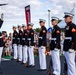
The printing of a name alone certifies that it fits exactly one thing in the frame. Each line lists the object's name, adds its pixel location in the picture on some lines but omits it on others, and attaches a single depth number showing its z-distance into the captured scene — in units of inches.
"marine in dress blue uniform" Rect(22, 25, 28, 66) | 325.9
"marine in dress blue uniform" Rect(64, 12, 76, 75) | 175.4
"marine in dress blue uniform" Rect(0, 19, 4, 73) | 248.3
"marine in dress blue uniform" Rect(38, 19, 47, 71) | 260.6
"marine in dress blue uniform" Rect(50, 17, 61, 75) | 213.3
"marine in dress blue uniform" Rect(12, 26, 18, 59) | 372.0
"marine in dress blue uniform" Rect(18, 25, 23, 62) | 346.4
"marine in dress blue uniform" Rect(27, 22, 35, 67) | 302.3
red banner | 433.8
